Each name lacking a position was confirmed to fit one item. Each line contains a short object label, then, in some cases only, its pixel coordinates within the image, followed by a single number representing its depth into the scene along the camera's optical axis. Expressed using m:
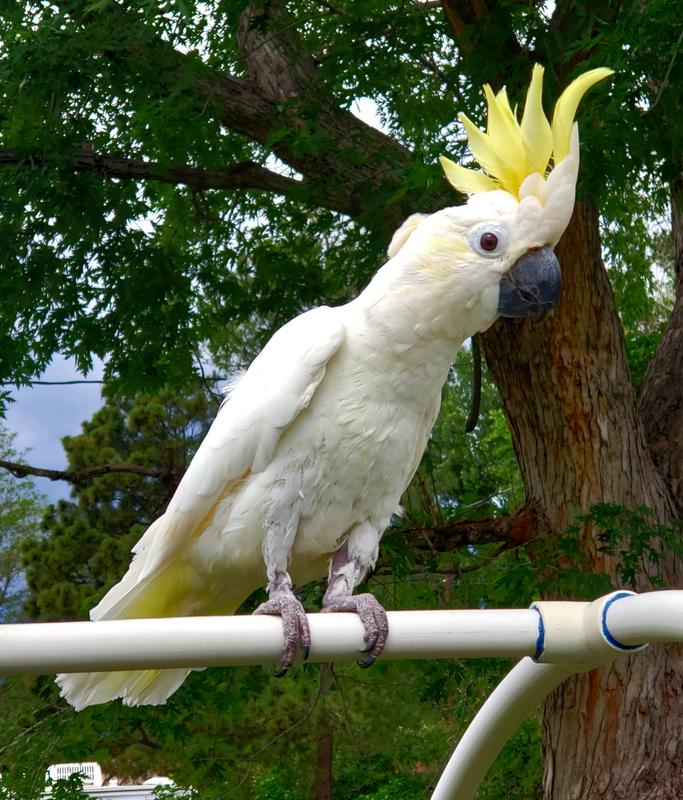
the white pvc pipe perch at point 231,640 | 1.31
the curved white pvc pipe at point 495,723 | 1.44
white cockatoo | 1.54
